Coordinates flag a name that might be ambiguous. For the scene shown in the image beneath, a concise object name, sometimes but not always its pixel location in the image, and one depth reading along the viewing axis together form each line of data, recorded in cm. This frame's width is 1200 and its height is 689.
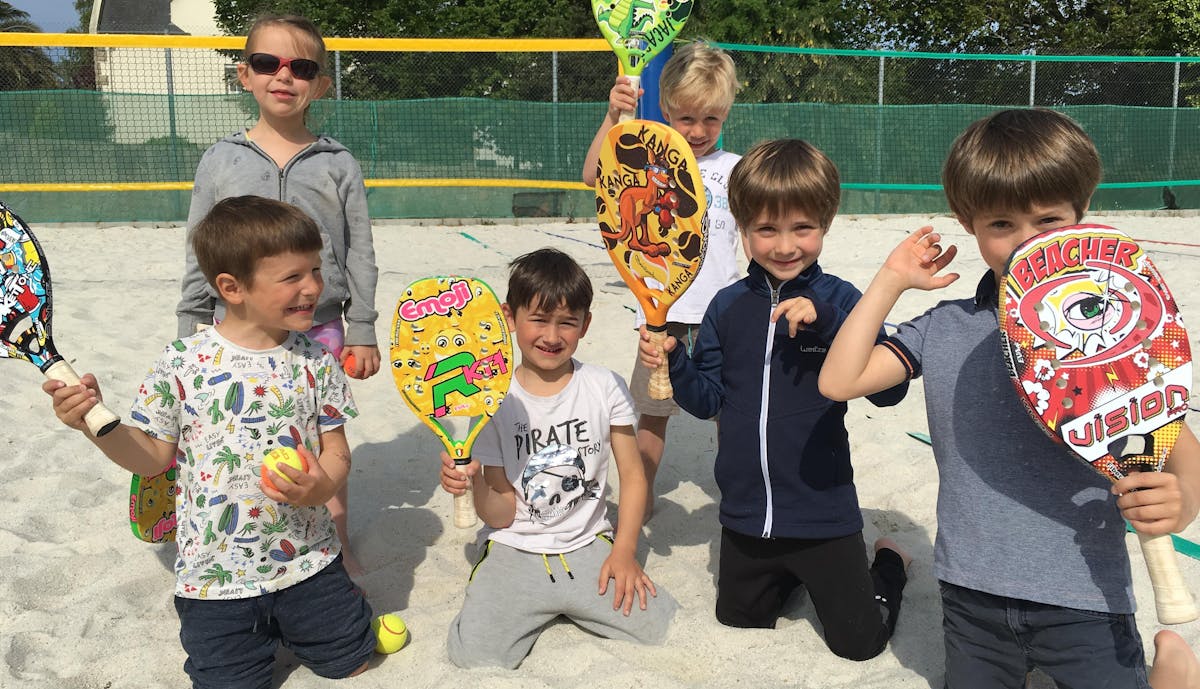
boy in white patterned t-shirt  249
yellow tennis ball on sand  278
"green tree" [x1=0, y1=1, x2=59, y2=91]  1061
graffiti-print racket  229
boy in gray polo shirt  206
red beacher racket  188
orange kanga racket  261
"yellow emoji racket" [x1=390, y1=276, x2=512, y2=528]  271
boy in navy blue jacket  268
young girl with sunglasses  303
